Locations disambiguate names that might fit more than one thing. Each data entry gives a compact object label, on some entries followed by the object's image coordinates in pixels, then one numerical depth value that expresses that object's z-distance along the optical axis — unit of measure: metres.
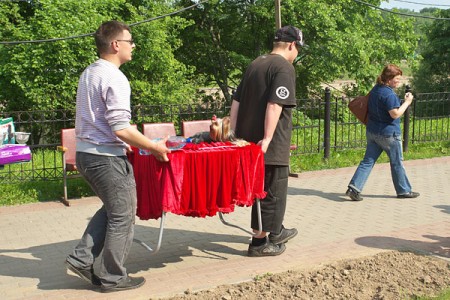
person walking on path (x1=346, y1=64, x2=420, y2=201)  7.15
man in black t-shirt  4.67
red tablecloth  4.31
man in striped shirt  3.88
